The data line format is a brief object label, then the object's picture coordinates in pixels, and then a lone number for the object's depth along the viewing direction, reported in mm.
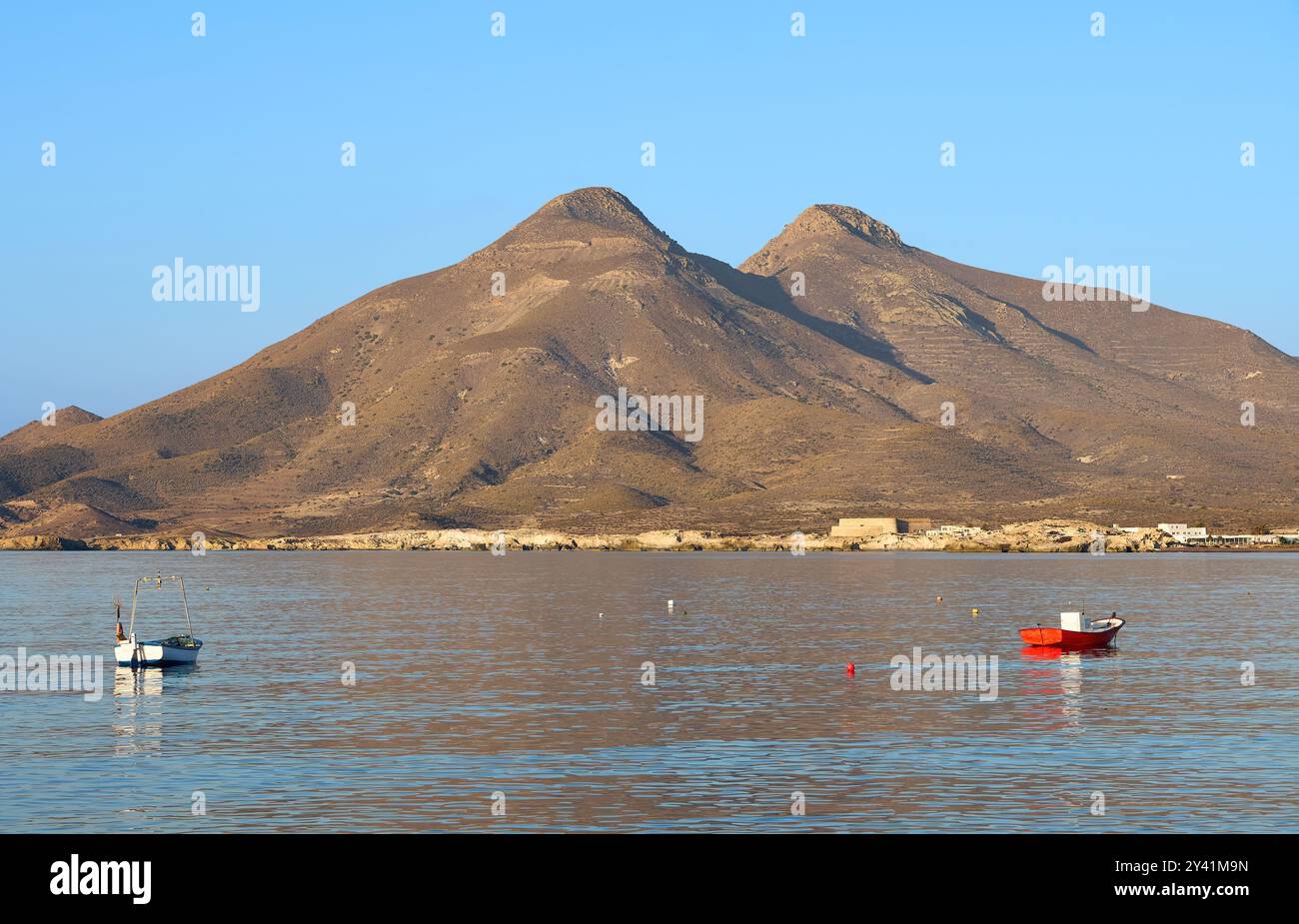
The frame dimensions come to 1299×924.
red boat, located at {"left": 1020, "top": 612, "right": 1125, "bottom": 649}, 89188
